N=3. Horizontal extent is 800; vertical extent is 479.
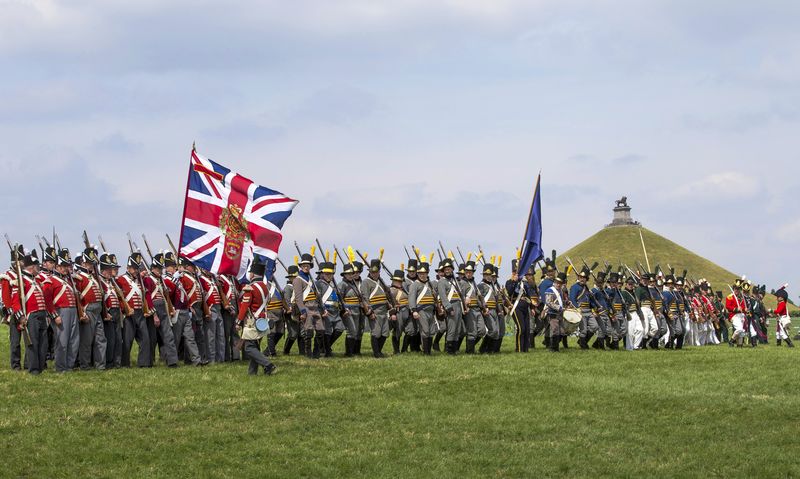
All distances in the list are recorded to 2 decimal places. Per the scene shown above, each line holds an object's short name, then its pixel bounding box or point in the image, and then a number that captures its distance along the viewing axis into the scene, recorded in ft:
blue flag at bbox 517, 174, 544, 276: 87.20
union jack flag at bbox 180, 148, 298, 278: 65.00
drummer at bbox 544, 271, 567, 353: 83.71
